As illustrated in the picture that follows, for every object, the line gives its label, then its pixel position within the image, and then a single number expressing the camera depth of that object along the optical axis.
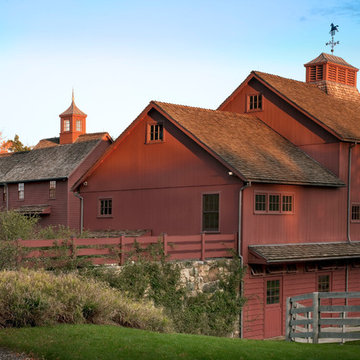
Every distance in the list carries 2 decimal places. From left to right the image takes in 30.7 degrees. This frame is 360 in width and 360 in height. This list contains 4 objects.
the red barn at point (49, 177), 42.59
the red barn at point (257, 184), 24.81
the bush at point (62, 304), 13.91
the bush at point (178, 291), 20.14
